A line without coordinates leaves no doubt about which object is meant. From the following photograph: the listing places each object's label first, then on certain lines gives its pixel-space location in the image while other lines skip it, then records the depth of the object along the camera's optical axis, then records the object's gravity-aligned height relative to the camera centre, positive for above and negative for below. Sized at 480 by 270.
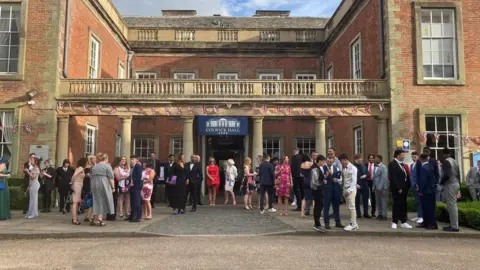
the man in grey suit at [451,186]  9.05 -0.54
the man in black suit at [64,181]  12.28 -0.68
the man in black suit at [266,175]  11.61 -0.42
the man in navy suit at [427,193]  9.34 -0.72
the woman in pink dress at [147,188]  10.62 -0.76
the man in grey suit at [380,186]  10.47 -0.64
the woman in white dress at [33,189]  11.00 -0.85
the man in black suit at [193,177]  12.64 -0.54
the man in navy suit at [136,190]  10.12 -0.79
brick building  15.24 +2.83
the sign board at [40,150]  15.01 +0.33
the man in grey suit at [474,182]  12.80 -0.62
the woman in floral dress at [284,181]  11.39 -0.57
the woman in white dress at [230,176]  14.45 -0.57
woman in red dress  14.33 -0.64
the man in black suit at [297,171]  12.02 -0.30
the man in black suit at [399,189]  9.41 -0.63
